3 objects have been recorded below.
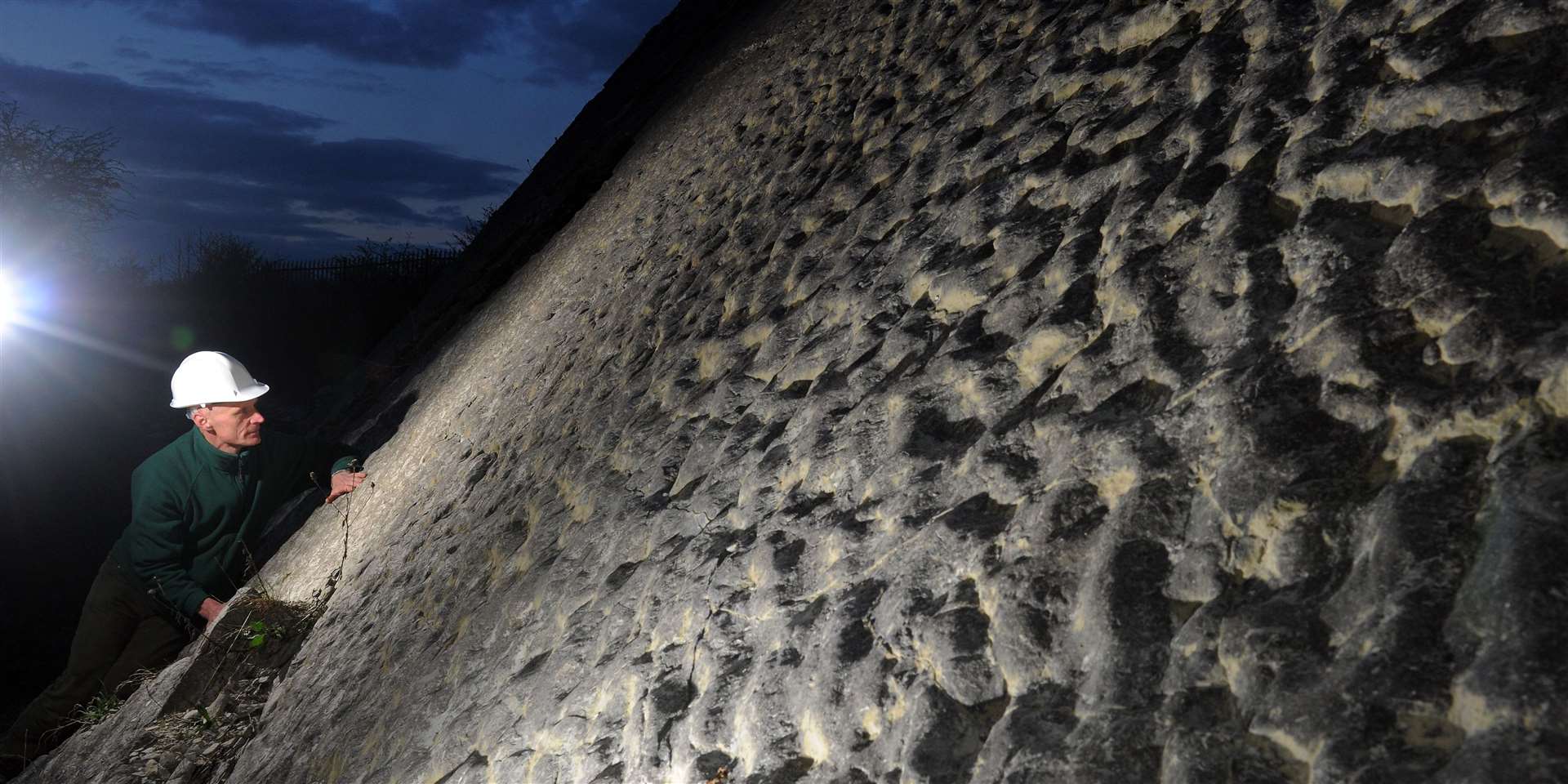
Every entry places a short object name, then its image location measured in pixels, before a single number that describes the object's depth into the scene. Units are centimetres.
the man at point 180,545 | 330
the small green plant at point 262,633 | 261
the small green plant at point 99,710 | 310
